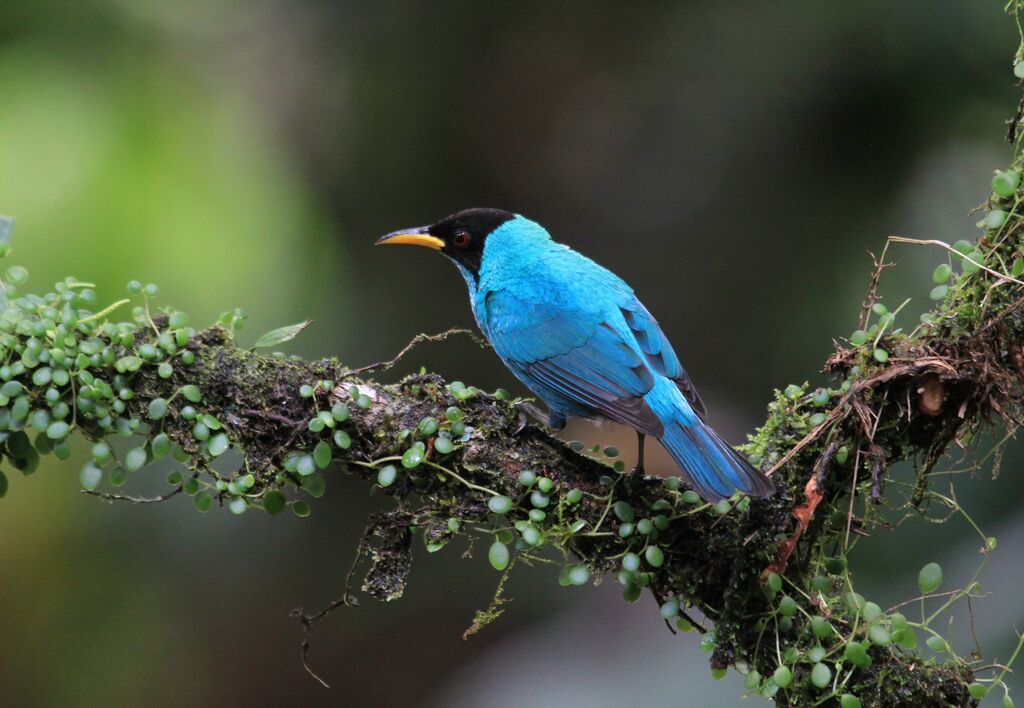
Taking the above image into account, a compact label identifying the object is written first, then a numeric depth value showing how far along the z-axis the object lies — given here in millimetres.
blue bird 5699
